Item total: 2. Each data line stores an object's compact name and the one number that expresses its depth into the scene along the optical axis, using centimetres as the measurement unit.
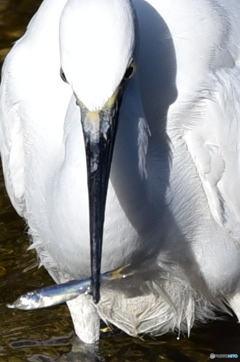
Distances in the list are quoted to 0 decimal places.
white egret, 598
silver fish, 684
